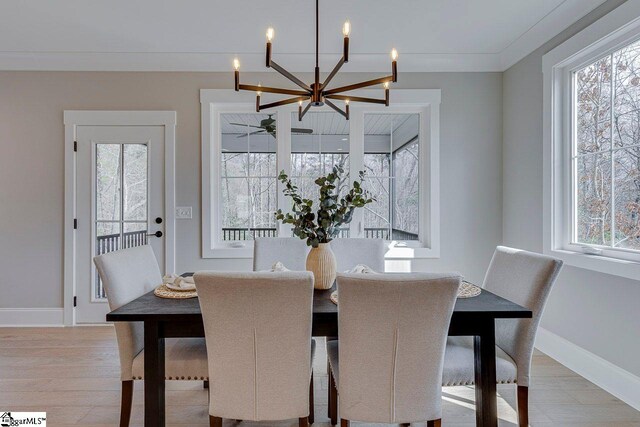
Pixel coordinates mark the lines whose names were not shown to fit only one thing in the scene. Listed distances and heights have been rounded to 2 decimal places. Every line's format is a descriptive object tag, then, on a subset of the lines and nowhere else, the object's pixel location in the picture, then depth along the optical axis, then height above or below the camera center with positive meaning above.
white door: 3.54 +0.16
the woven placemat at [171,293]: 1.76 -0.39
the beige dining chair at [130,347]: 1.73 -0.66
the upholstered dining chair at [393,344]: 1.31 -0.48
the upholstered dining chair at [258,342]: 1.34 -0.48
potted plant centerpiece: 1.89 -0.05
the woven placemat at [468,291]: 1.76 -0.38
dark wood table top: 1.49 -0.40
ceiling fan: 3.65 +0.87
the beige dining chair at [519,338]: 1.66 -0.59
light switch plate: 3.56 +0.02
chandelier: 1.60 +0.65
